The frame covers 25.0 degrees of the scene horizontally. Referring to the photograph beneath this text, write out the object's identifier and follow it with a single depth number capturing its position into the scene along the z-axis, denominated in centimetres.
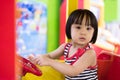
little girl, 122
